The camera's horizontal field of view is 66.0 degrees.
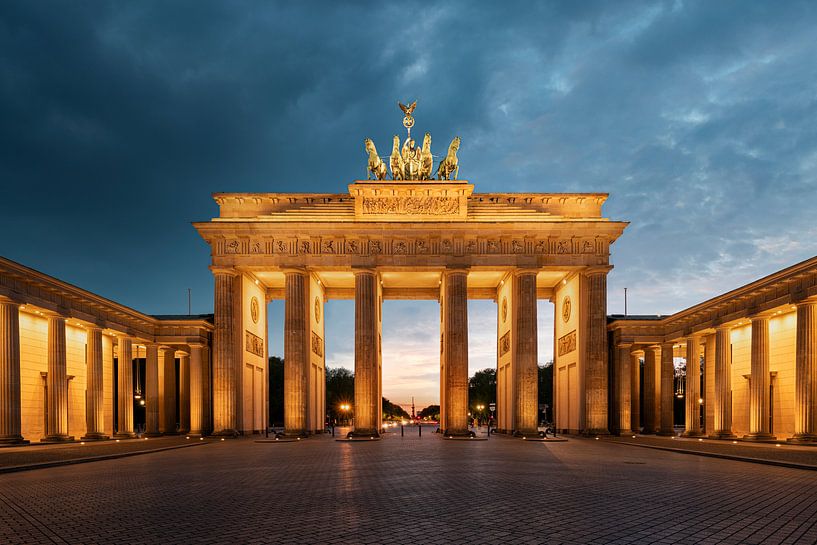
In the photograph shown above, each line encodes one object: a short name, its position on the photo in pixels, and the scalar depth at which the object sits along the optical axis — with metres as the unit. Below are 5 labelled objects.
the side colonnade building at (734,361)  32.91
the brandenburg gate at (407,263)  45.72
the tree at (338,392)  122.62
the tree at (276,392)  97.07
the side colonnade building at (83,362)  33.16
